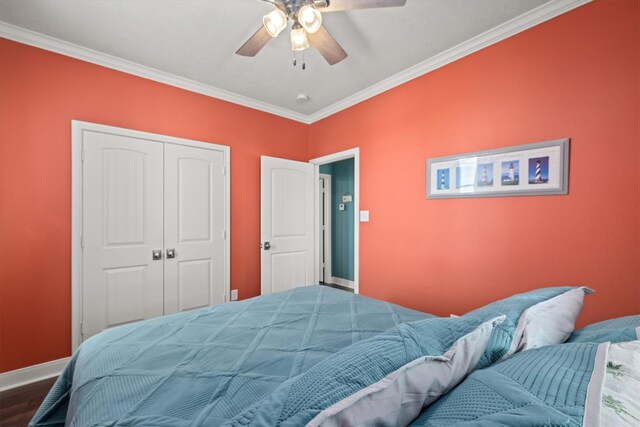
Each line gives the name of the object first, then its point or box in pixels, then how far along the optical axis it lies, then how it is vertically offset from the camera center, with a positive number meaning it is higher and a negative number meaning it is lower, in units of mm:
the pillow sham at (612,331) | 802 -404
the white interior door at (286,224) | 3305 -173
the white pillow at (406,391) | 503 -395
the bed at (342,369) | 527 -427
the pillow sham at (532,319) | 809 -379
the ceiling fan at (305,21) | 1414 +1121
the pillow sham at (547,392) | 443 -359
